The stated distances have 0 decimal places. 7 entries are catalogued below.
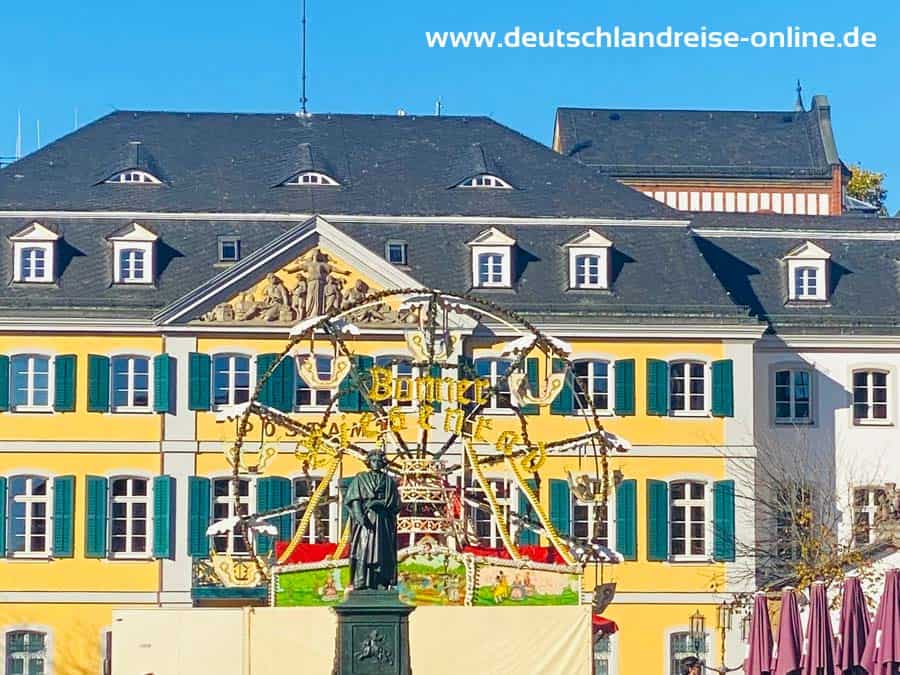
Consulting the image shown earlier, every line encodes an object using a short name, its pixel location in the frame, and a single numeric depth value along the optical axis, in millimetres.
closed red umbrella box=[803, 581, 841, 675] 39562
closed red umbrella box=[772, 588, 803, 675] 40531
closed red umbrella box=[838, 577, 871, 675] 38906
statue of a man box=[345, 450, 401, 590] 34000
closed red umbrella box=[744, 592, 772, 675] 42375
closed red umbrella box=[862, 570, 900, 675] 37719
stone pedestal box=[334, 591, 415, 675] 33312
